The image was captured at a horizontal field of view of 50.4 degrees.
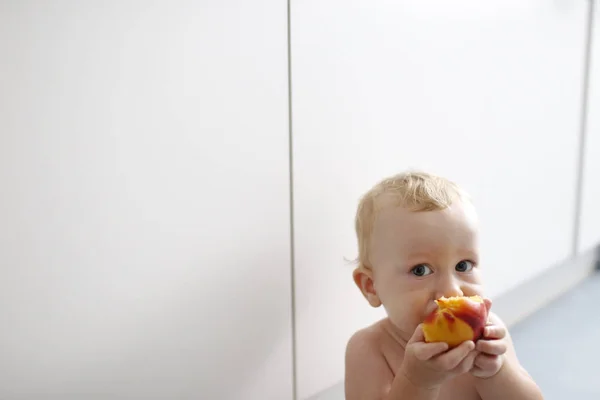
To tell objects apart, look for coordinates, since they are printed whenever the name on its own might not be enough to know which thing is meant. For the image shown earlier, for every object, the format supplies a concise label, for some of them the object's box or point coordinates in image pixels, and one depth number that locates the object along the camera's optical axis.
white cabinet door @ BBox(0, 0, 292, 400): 0.54
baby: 0.61
